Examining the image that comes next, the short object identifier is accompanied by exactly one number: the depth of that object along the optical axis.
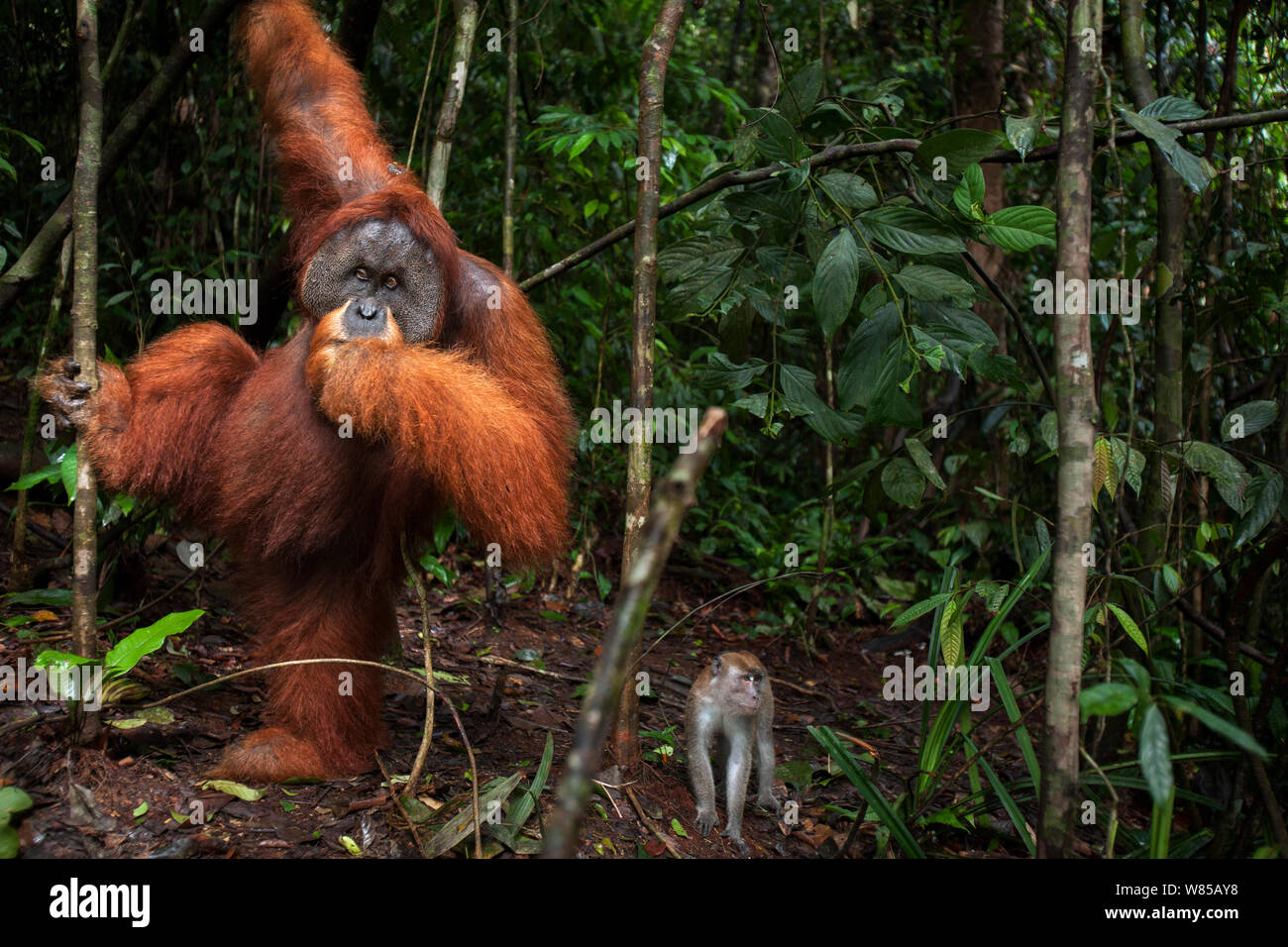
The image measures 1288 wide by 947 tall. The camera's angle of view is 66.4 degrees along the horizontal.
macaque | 3.22
